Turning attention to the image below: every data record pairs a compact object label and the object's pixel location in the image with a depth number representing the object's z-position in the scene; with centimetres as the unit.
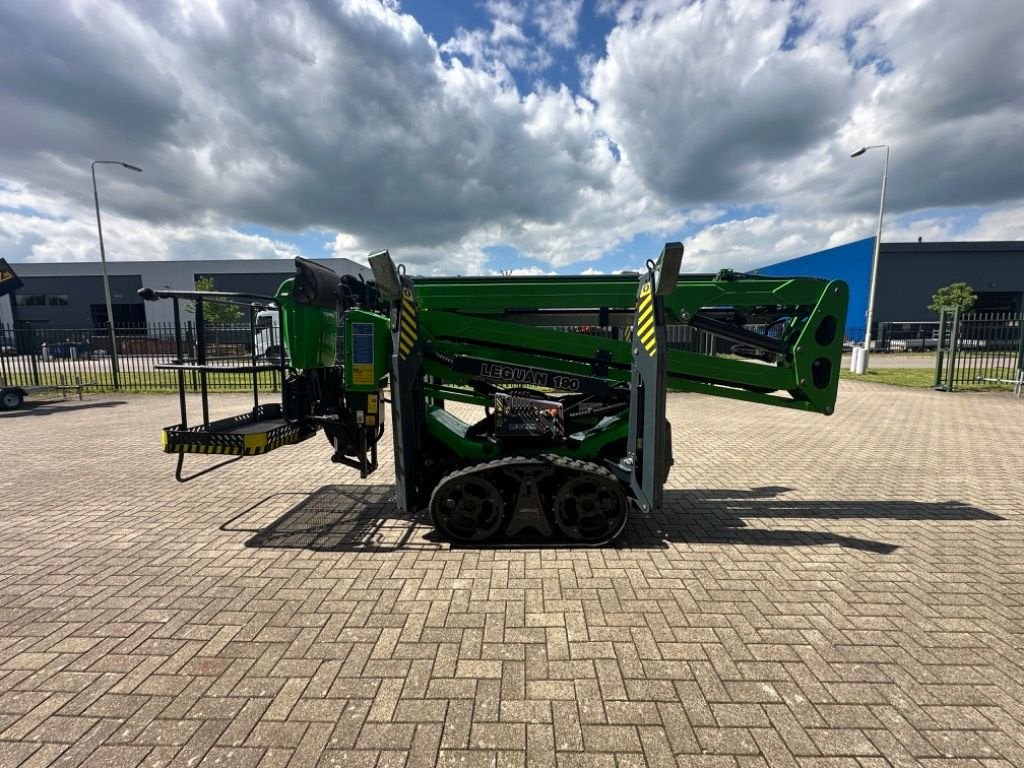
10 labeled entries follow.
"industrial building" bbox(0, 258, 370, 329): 4875
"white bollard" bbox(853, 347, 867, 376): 1744
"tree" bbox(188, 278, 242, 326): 3182
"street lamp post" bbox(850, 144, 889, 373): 1856
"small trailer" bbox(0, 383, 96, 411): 1123
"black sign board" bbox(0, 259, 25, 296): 1319
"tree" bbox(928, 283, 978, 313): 3309
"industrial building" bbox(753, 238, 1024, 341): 3994
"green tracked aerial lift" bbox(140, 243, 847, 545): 392
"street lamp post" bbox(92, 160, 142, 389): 1421
